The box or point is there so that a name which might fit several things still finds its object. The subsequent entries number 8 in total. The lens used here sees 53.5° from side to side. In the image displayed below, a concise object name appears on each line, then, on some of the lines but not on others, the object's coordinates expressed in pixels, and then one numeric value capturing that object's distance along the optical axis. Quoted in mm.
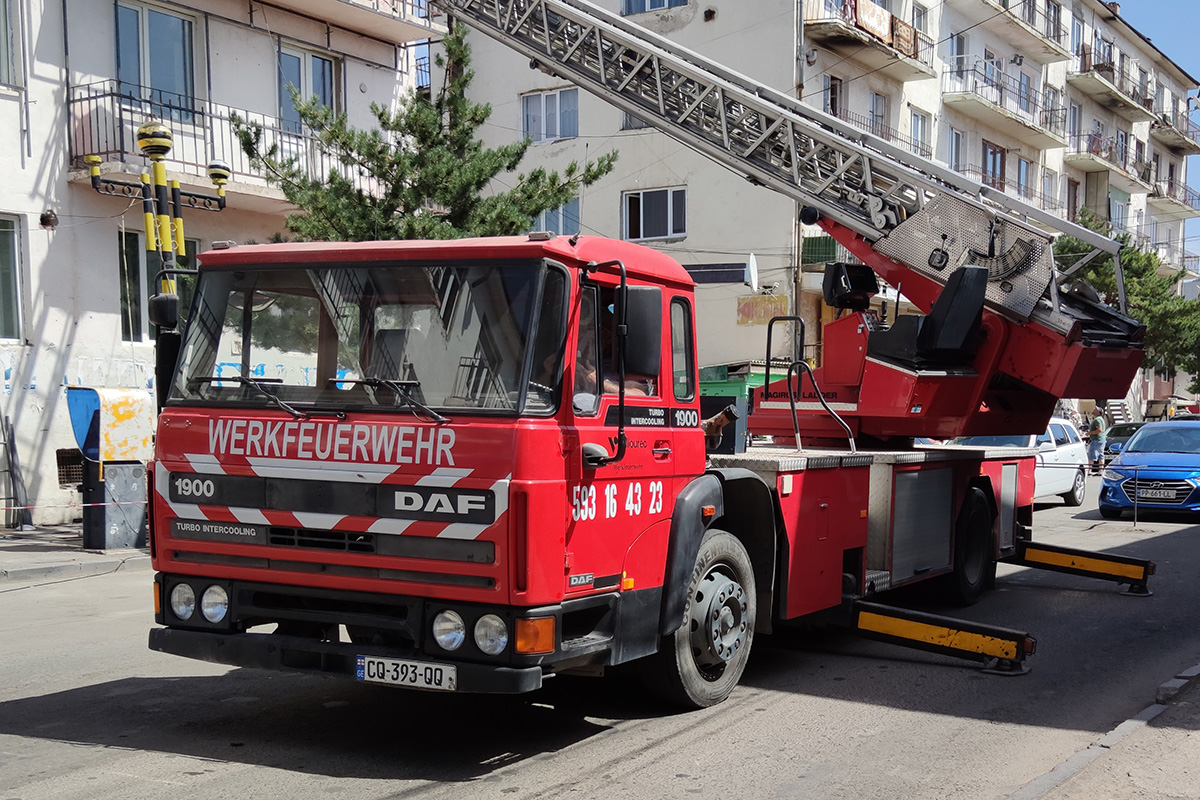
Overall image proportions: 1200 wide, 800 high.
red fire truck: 5438
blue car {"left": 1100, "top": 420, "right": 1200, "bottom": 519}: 18047
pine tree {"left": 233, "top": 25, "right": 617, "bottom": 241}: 15281
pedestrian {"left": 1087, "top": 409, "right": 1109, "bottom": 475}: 30152
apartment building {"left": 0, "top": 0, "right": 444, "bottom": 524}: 16203
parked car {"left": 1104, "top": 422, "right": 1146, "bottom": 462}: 29723
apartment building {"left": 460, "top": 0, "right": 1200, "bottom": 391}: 29203
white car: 20219
